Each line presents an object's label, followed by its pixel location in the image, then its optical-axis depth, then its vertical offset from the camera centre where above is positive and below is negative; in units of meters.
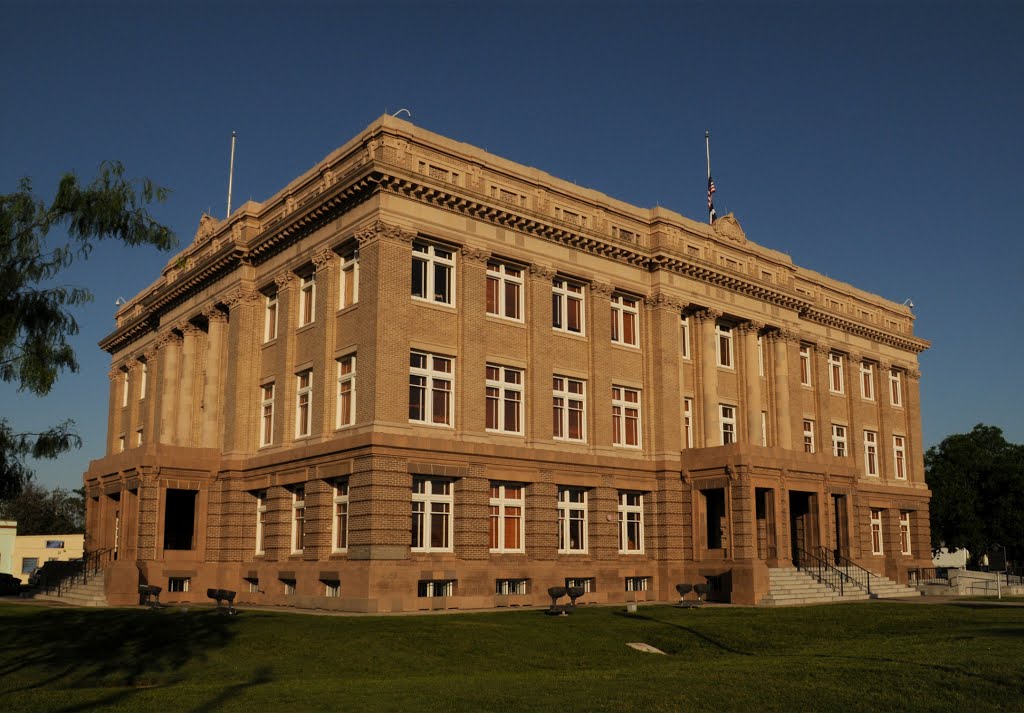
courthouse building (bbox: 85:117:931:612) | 35.78 +4.94
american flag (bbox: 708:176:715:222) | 50.44 +16.76
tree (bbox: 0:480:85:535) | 125.62 +1.48
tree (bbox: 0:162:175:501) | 16.66 +4.57
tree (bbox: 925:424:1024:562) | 71.56 +1.85
